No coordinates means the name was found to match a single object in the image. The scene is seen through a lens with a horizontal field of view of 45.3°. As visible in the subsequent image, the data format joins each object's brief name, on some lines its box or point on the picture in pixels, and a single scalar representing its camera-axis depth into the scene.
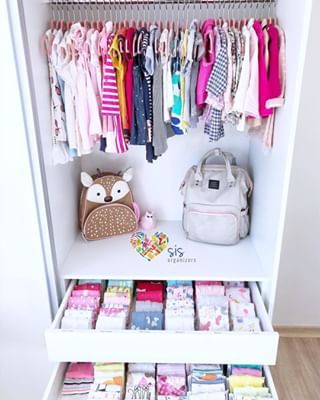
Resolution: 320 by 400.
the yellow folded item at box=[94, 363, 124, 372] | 1.46
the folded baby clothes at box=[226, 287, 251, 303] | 1.59
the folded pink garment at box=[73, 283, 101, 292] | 1.62
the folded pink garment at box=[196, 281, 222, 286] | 1.65
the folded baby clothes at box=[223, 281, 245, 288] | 1.67
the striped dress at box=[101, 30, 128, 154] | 1.39
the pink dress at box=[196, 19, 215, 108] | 1.38
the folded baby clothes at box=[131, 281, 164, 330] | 1.46
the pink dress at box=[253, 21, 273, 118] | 1.34
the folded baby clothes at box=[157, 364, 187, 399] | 1.42
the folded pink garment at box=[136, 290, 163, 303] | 1.60
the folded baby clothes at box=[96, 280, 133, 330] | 1.45
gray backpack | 1.67
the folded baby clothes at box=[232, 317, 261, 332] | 1.44
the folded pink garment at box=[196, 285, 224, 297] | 1.60
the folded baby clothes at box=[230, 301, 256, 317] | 1.52
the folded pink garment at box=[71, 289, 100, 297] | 1.58
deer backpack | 1.76
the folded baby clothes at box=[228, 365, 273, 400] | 1.36
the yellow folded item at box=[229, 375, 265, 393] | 1.40
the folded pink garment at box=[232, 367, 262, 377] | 1.44
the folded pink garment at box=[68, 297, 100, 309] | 1.53
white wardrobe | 1.26
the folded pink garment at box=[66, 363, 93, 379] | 1.48
